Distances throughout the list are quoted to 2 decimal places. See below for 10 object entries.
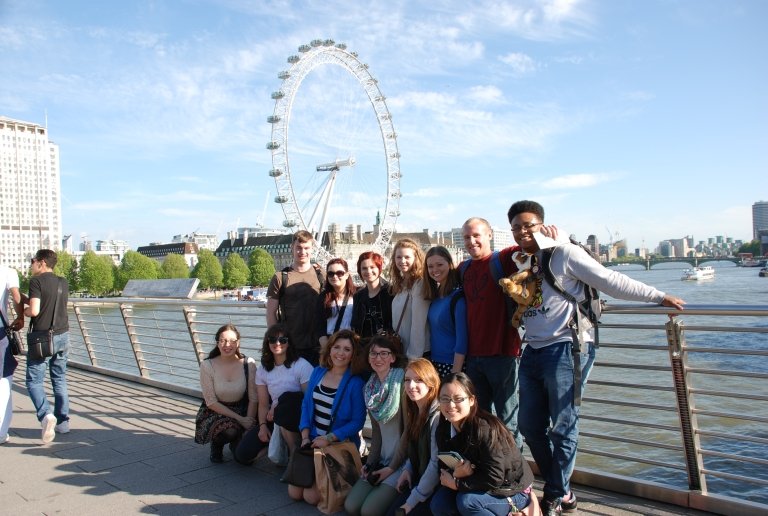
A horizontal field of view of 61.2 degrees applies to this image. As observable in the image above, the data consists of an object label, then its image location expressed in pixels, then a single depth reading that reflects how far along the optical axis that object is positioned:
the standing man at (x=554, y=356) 3.12
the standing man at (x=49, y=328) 5.17
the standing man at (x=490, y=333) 3.46
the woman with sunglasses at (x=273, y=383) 4.30
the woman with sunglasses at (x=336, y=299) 4.36
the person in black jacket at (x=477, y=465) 2.98
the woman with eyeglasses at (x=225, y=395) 4.43
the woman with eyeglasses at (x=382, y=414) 3.50
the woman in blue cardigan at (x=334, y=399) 3.85
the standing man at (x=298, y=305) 4.62
